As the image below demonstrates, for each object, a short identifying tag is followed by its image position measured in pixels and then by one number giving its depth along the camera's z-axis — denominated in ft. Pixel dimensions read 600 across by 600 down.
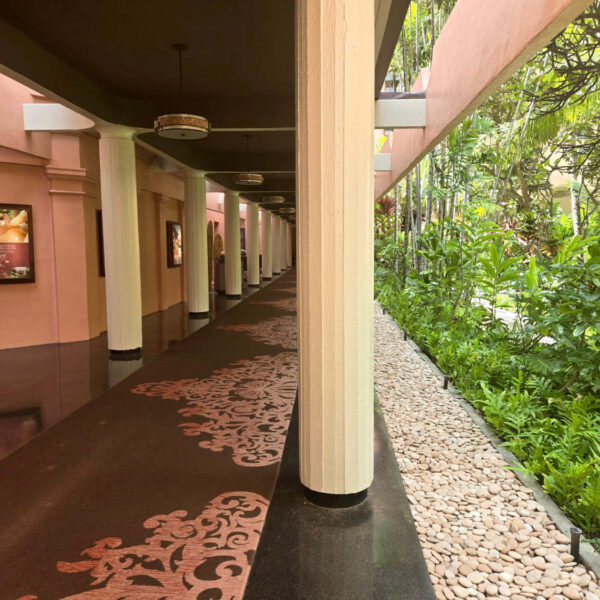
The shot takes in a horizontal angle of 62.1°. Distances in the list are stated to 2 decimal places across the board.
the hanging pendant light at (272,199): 45.39
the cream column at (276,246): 79.75
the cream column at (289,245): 100.03
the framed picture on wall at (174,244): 39.86
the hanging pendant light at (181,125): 17.34
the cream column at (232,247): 46.22
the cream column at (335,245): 8.29
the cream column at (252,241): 57.31
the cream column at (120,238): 21.99
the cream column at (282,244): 84.53
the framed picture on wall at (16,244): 24.04
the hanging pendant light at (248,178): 32.32
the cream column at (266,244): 68.59
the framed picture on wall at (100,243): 27.68
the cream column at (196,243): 34.55
